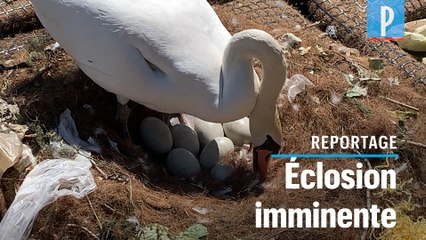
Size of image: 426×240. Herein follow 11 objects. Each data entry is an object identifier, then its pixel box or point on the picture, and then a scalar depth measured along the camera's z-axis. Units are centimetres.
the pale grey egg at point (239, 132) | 333
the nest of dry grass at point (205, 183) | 275
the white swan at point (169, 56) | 282
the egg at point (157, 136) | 321
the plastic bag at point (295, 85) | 342
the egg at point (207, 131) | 333
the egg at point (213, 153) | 320
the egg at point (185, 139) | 326
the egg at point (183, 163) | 315
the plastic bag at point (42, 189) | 271
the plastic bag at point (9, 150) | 279
